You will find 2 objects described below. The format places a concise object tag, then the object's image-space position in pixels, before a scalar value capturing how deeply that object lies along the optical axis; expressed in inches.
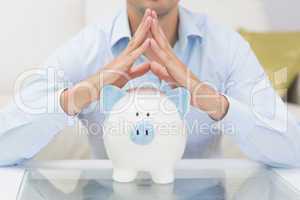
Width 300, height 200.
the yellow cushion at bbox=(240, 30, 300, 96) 99.2
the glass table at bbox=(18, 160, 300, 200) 52.0
